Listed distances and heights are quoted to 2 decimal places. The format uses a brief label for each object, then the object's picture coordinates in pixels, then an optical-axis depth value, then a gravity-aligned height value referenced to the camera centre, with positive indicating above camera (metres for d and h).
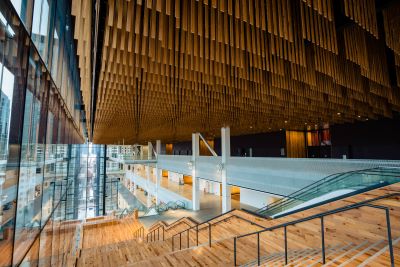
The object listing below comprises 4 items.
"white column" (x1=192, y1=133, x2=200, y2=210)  19.08 -2.46
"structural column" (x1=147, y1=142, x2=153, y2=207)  30.09 -4.68
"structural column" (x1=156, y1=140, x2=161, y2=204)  27.11 -3.19
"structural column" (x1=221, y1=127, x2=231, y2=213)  15.33 -1.70
